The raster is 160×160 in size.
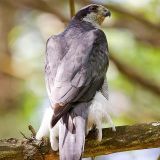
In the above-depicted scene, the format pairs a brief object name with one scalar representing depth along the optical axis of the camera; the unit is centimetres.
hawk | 818
